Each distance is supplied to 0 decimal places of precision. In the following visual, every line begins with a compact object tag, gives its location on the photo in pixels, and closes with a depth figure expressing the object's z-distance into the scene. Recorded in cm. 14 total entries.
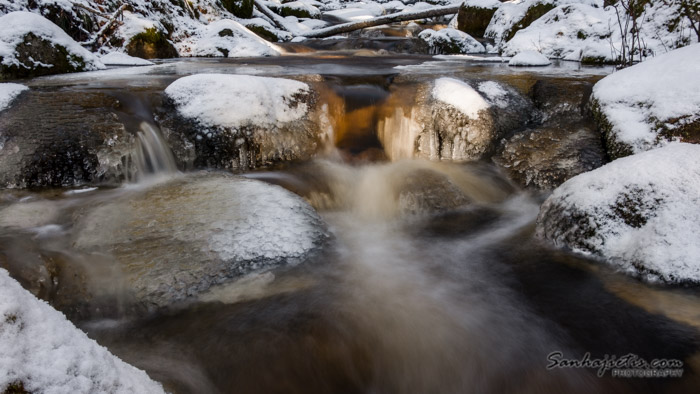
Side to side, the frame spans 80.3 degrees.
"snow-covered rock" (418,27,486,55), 1238
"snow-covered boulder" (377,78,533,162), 511
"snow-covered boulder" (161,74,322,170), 462
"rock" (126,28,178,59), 958
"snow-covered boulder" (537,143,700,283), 273
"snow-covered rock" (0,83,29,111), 440
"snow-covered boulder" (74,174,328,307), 270
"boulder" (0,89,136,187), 394
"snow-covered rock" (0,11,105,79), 612
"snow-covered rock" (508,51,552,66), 782
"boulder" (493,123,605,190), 442
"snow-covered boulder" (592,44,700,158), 381
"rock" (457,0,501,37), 1487
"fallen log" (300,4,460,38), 1560
